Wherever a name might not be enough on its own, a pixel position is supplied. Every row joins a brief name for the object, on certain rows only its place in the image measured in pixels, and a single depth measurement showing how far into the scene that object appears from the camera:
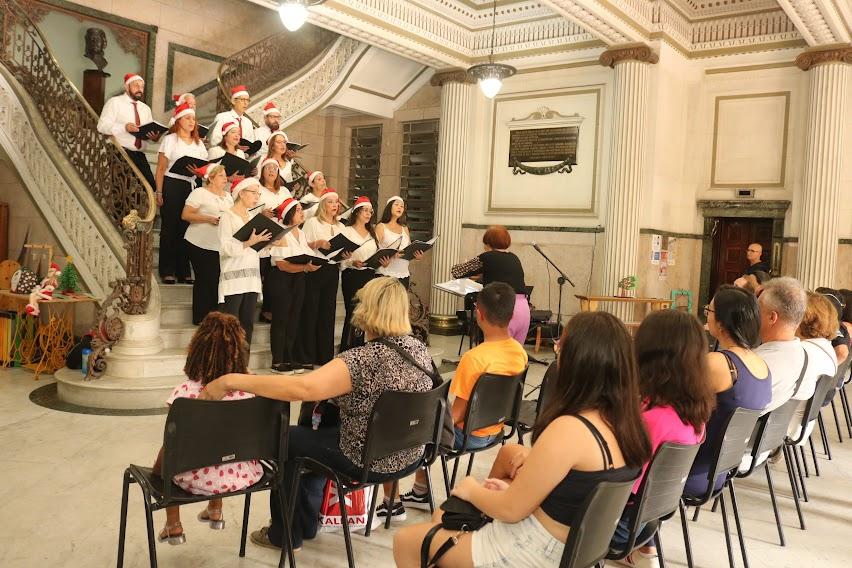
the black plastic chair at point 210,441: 2.34
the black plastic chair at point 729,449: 2.77
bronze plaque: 9.94
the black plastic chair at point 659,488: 2.25
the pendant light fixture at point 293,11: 6.07
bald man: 8.11
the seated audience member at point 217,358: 2.70
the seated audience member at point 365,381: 2.66
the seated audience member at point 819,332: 3.81
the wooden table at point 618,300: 8.60
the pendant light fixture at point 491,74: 8.22
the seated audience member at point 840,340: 4.49
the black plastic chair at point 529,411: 3.53
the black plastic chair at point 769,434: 3.16
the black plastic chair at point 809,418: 3.70
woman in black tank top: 1.81
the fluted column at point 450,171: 10.57
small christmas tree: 6.34
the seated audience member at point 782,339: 3.35
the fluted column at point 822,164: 8.59
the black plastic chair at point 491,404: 3.23
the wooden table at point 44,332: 6.19
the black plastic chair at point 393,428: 2.69
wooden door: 9.66
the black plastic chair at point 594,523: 1.81
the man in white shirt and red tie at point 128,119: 6.52
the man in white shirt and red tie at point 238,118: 6.87
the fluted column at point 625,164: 9.03
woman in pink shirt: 2.33
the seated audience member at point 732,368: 2.88
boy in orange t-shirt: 3.29
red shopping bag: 3.14
